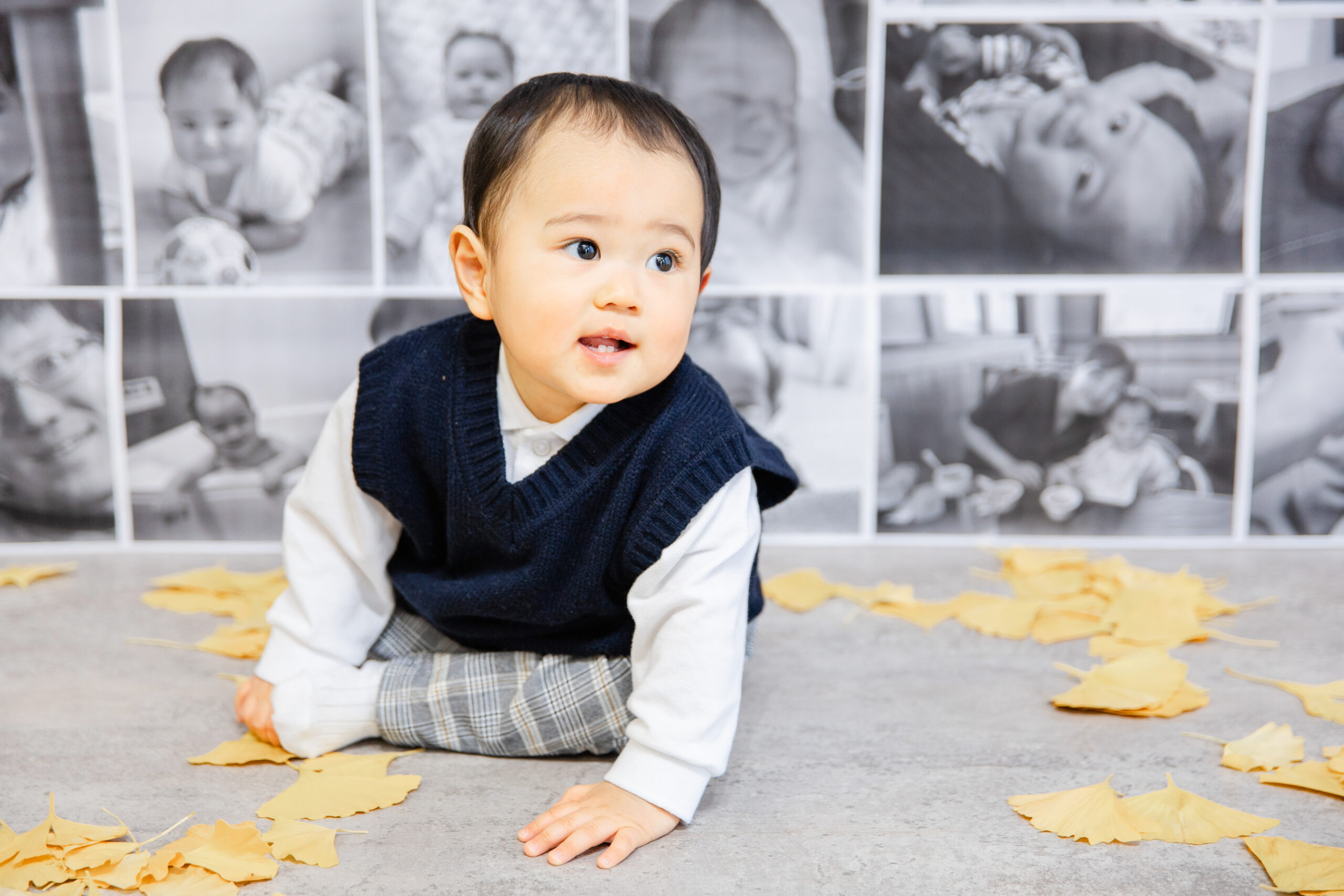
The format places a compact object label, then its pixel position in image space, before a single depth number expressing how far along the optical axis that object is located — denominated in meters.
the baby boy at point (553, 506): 0.94
